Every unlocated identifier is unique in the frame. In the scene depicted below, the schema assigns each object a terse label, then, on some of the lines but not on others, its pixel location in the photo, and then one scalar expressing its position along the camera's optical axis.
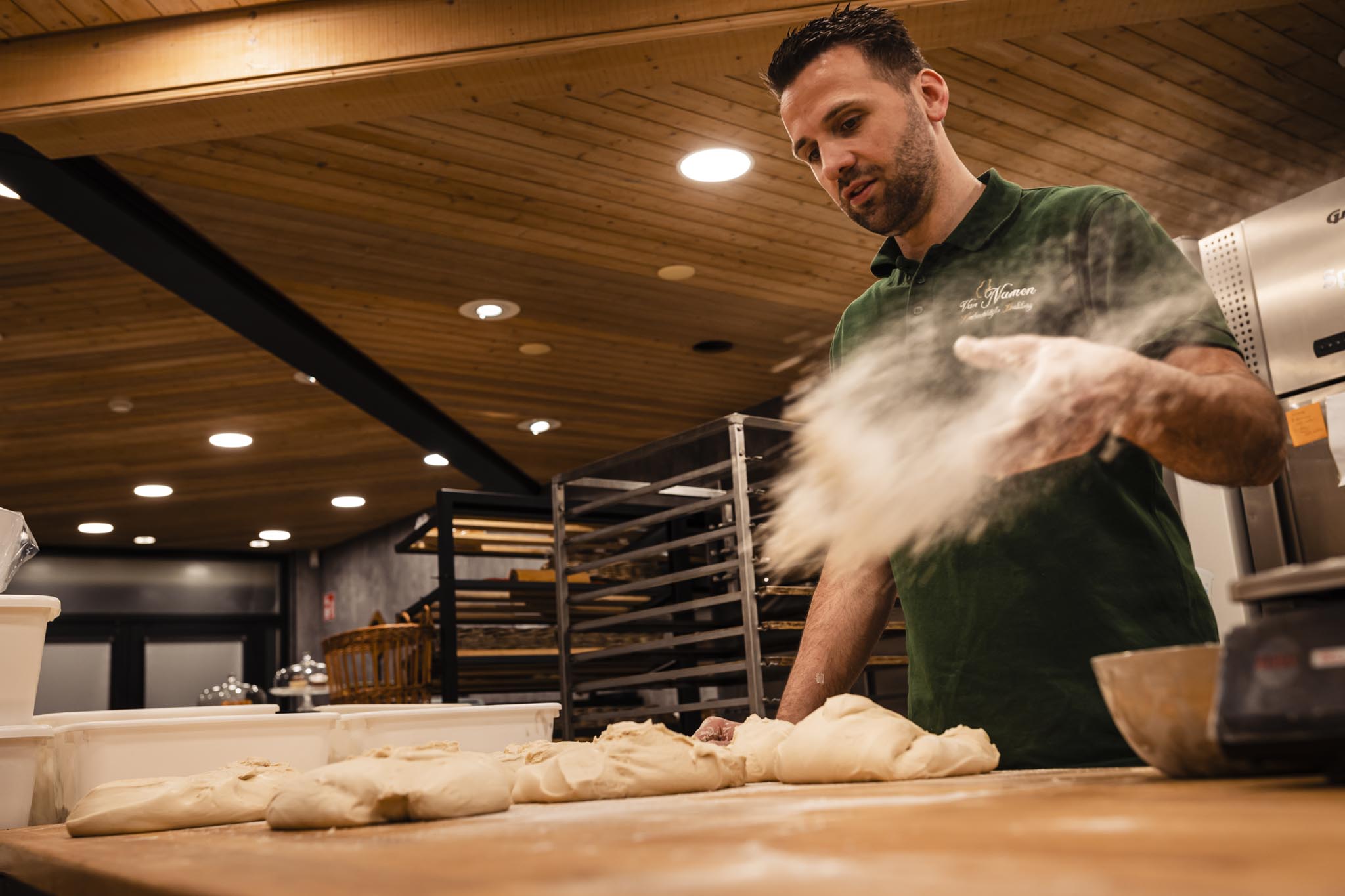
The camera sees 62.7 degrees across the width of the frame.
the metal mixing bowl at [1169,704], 0.86
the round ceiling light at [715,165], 4.07
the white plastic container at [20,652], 1.69
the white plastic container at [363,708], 2.11
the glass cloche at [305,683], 7.23
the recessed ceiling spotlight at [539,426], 7.21
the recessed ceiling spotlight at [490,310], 5.25
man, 1.20
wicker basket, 4.77
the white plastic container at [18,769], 1.62
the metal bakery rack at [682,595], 4.04
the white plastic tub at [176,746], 1.67
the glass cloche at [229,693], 9.57
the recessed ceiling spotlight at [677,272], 5.00
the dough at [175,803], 1.35
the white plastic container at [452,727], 1.90
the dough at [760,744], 1.49
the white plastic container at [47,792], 1.77
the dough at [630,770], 1.33
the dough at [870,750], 1.27
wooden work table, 0.51
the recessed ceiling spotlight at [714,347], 5.97
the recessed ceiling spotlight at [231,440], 7.26
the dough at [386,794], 1.13
